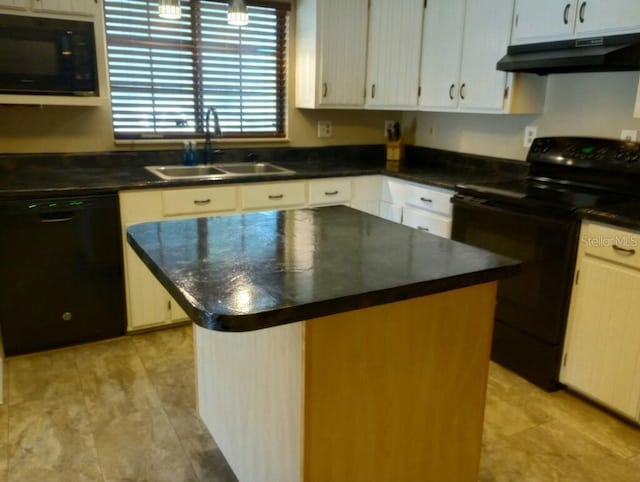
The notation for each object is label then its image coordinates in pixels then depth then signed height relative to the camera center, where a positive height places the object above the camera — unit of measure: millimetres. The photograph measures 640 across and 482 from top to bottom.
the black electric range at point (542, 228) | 2467 -488
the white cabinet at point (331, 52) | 3559 +481
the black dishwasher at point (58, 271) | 2674 -800
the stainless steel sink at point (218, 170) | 3268 -326
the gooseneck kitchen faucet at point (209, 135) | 3562 -102
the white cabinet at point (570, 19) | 2369 +523
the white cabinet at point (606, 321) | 2238 -829
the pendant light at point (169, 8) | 2259 +469
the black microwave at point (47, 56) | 2629 +295
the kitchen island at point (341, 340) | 1272 -568
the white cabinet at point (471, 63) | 2975 +376
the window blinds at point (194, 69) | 3311 +328
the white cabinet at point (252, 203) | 2967 -493
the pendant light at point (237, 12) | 2488 +501
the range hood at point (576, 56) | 2334 +340
